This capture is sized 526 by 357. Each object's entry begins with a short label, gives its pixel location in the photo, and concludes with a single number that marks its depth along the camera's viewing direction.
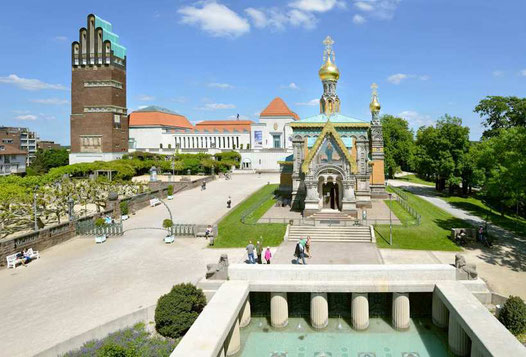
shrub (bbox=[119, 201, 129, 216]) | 35.28
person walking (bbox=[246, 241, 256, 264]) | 20.27
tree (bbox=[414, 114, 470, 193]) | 47.81
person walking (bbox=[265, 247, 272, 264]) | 20.13
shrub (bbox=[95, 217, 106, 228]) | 29.23
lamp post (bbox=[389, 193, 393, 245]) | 24.72
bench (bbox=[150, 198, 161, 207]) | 41.10
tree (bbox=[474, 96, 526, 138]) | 58.72
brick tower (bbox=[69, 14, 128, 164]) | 75.75
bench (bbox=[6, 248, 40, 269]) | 21.84
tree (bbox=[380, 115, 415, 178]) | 69.97
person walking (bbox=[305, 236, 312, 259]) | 21.70
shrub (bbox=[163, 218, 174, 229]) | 27.77
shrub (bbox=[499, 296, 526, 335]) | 12.81
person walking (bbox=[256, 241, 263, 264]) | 20.74
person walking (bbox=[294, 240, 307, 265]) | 20.36
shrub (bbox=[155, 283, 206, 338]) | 13.47
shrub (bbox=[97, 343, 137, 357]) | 10.72
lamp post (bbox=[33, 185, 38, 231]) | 26.11
